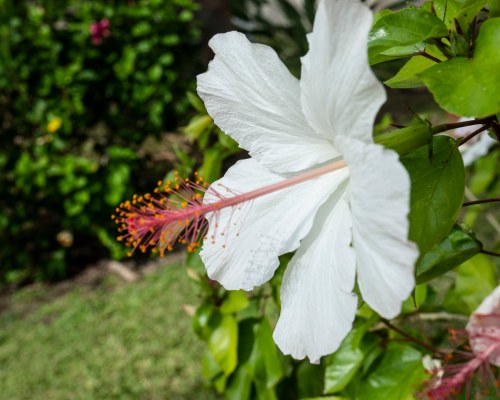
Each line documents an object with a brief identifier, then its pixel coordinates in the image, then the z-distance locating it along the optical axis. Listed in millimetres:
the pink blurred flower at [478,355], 191
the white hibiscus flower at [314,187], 156
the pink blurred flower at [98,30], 1169
